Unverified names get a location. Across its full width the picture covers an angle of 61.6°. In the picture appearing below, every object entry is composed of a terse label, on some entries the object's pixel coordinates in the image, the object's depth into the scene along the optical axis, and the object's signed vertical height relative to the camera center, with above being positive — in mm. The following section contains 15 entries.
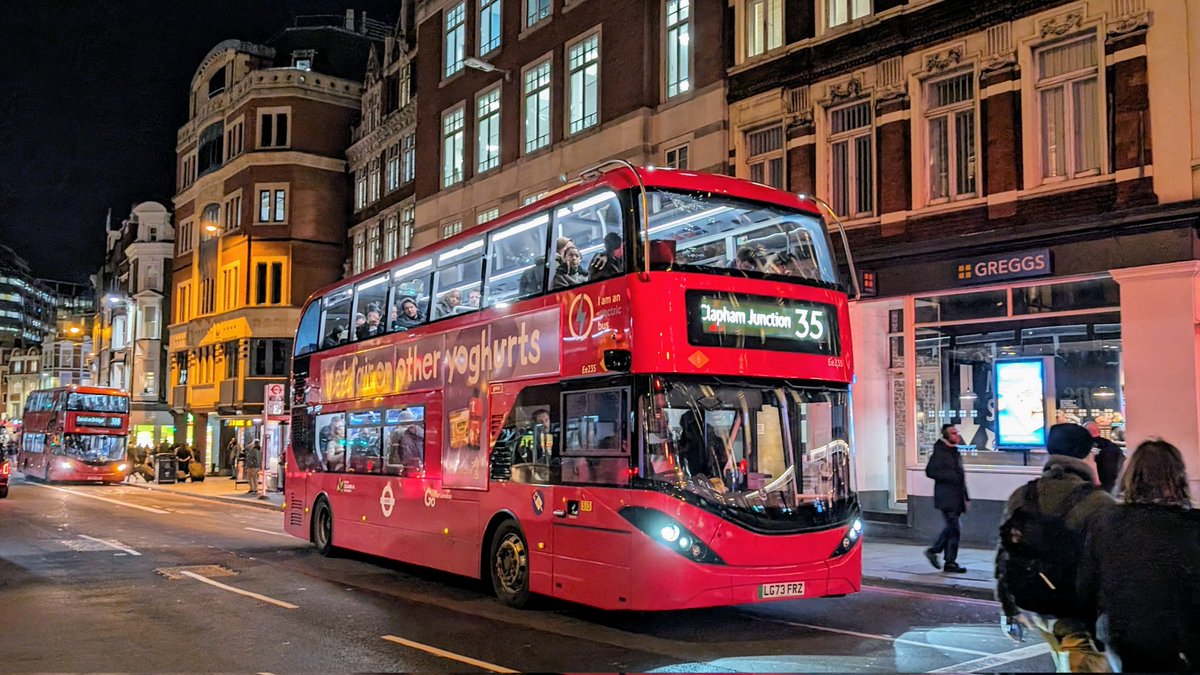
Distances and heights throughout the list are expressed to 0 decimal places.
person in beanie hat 4867 -660
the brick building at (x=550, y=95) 22484 +8433
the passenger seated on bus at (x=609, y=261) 9734 +1561
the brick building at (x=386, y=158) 38812 +10817
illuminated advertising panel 15805 +282
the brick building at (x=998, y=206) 14219 +3434
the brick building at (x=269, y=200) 45031 +10018
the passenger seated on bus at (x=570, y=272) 10406 +1556
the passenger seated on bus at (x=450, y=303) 12801 +1495
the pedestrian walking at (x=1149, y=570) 4055 -611
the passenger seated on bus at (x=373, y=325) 14898 +1420
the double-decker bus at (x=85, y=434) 40844 -626
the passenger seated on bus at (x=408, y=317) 13795 +1434
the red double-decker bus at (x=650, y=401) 9250 +192
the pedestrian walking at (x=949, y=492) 13312 -947
